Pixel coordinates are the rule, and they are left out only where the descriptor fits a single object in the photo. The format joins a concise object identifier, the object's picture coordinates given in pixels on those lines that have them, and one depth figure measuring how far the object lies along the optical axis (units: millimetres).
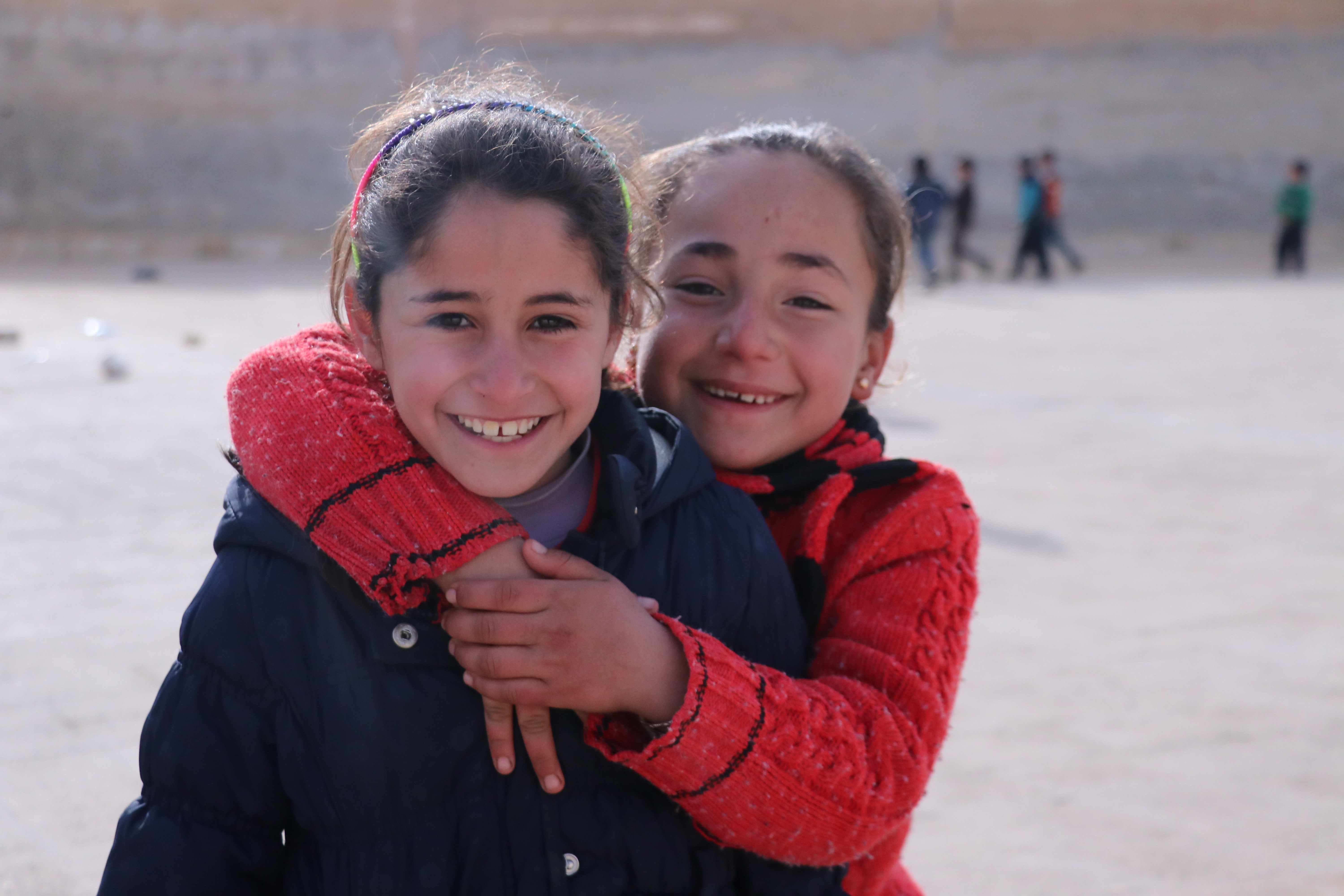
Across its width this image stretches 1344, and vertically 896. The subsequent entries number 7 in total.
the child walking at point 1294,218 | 19906
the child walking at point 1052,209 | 18906
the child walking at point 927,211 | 16750
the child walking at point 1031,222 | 18531
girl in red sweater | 1389
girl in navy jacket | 1394
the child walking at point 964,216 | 18828
